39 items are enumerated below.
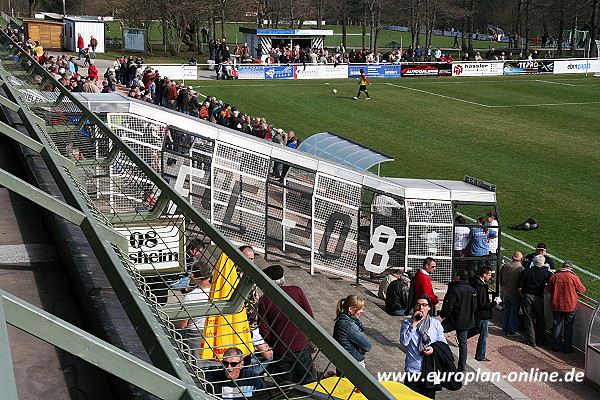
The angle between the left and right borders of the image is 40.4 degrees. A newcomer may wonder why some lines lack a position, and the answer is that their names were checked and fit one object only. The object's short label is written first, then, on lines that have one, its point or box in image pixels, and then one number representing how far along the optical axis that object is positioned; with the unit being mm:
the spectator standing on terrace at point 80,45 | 54062
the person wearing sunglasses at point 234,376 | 5268
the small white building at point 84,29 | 57469
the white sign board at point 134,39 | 64375
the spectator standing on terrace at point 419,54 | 60550
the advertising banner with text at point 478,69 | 55312
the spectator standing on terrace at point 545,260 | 14234
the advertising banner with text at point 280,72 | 51125
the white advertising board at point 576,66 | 57406
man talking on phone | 9609
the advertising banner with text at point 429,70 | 54812
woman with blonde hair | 9109
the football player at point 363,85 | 42719
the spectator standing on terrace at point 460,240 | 15758
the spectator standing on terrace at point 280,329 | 6984
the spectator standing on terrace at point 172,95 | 32009
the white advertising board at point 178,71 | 47062
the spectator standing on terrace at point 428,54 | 67606
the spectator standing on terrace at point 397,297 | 14320
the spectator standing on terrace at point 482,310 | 12461
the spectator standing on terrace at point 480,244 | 15703
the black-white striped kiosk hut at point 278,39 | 58469
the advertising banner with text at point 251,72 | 50562
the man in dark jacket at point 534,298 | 13672
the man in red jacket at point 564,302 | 13258
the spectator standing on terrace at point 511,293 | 13953
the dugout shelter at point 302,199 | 15711
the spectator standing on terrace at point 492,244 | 15852
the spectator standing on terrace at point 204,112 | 27781
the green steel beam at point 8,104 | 8141
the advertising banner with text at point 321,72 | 52062
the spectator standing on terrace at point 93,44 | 54025
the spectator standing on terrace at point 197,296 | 5127
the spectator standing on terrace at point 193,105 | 29609
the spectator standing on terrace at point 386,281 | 14758
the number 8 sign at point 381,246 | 15727
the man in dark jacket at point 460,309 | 12070
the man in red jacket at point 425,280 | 13062
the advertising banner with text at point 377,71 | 53500
